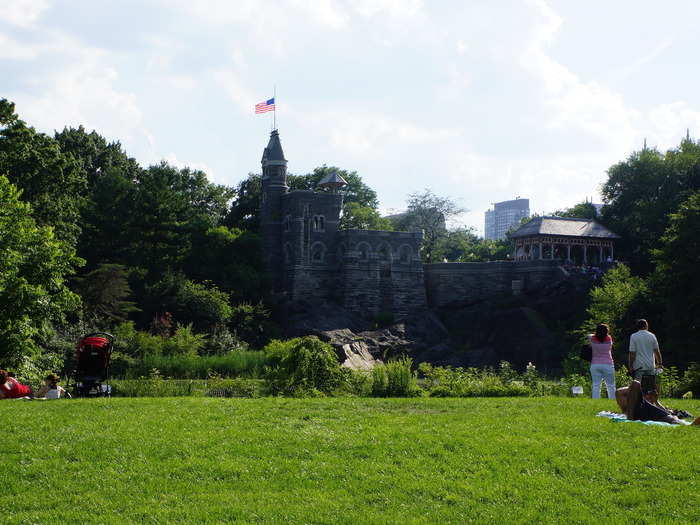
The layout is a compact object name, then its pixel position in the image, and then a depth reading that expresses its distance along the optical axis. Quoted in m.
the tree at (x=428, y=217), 75.44
